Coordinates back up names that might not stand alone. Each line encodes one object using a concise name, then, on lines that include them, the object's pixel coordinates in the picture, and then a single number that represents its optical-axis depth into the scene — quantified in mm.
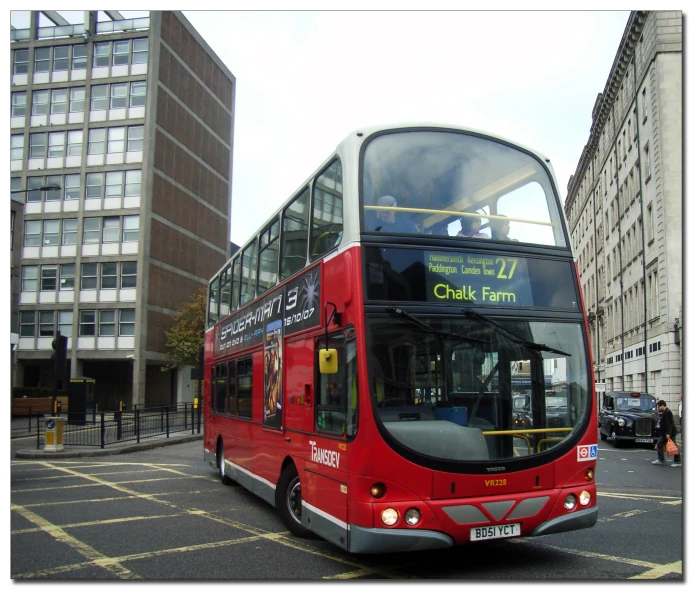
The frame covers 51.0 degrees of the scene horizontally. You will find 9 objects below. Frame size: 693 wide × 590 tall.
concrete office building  48094
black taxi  23031
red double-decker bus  6324
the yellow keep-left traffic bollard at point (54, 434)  21234
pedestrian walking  17703
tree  48188
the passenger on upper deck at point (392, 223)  6828
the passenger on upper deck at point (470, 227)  7035
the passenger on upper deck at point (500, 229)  7188
